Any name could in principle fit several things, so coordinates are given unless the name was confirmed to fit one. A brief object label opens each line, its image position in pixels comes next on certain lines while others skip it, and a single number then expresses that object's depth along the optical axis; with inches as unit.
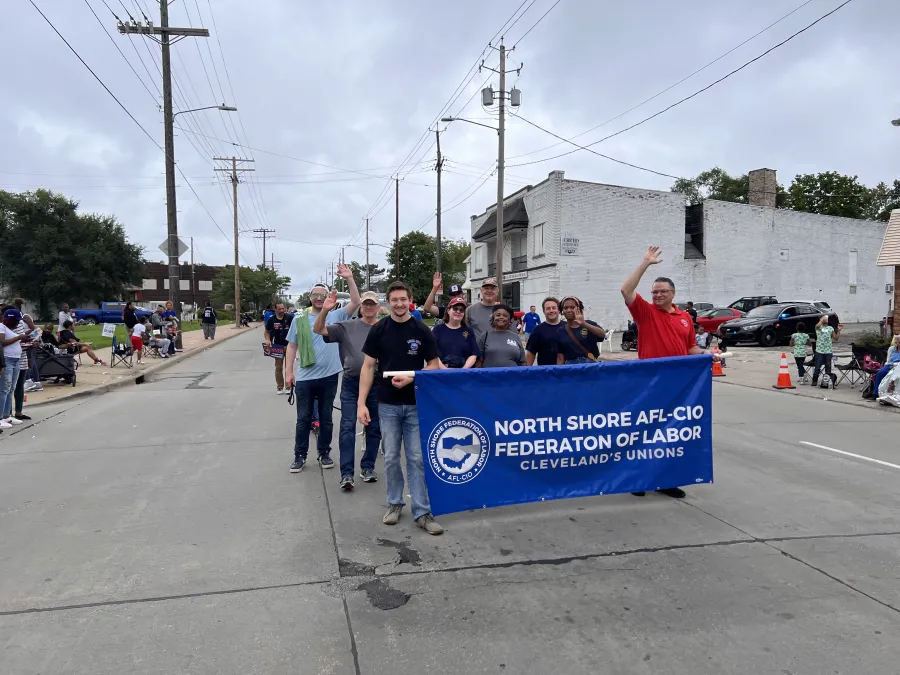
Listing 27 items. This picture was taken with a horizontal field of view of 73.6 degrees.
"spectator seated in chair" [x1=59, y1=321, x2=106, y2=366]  565.0
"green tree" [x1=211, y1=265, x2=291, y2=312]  2755.9
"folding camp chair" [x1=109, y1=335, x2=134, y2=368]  634.8
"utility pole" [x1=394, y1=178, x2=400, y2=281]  2168.4
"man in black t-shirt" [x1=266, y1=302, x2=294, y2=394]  450.9
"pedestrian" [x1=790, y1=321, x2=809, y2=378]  527.2
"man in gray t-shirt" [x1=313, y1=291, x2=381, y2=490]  221.3
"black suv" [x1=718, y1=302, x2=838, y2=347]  891.4
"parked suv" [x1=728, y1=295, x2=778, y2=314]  1151.6
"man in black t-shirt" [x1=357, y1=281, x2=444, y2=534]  182.5
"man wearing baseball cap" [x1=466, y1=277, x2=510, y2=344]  279.7
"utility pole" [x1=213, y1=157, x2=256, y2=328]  1865.2
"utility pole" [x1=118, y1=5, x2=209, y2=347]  826.8
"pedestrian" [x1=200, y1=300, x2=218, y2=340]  1163.9
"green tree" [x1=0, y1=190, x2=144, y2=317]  1940.2
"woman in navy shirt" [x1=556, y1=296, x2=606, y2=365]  249.6
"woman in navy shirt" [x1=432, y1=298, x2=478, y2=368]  246.2
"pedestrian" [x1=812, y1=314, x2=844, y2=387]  494.6
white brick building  1274.6
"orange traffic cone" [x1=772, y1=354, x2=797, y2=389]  515.1
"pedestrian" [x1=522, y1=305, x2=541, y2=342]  678.5
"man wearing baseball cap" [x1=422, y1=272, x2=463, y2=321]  291.9
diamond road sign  818.8
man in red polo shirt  214.8
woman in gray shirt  249.8
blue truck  1880.4
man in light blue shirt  244.2
